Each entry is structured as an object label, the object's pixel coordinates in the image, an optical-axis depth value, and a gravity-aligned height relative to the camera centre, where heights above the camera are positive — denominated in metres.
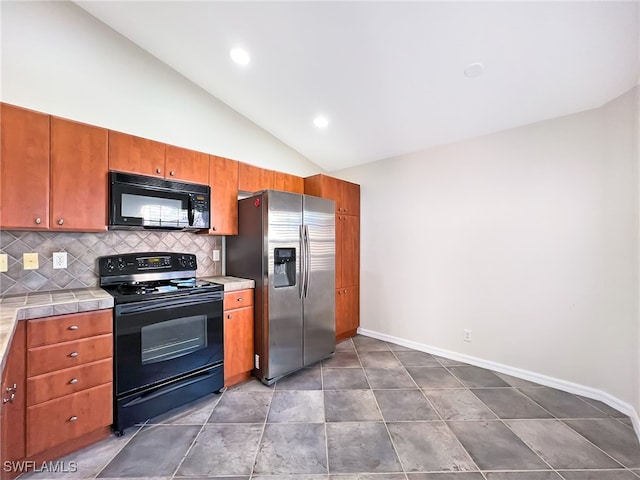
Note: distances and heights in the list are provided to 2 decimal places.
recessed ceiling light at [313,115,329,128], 3.00 +1.36
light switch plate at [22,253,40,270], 1.95 -0.16
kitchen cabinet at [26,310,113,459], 1.56 -0.88
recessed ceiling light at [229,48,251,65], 2.31 +1.61
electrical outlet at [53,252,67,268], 2.06 -0.15
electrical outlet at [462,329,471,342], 3.00 -1.06
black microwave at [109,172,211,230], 2.10 +0.32
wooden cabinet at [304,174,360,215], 3.43 +0.66
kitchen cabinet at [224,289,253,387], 2.46 -0.90
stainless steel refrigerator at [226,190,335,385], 2.55 -0.33
